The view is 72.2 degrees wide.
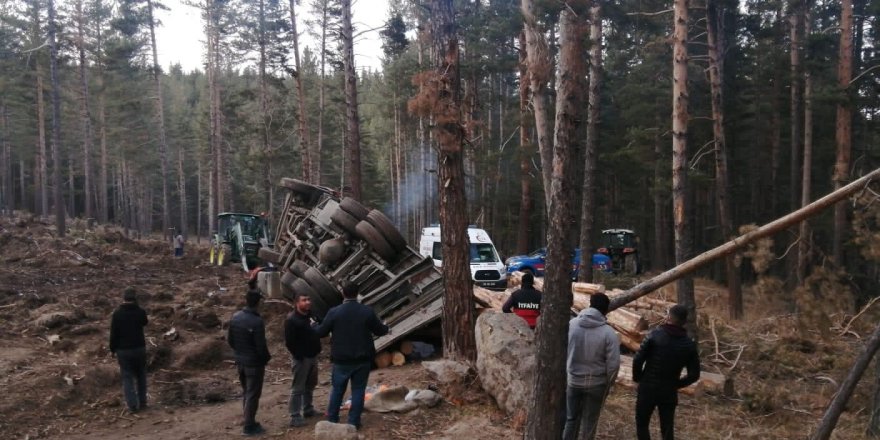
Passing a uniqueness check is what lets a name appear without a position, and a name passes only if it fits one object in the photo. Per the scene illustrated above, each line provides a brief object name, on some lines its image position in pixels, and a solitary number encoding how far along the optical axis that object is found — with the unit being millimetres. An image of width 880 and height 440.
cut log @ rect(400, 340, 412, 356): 10500
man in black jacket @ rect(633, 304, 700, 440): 5910
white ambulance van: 18453
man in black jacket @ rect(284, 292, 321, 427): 7352
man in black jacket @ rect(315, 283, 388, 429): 6742
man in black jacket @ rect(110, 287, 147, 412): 8109
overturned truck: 11258
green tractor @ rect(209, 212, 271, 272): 22969
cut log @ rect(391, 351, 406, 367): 10242
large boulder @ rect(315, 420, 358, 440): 6500
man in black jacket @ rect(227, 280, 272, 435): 7109
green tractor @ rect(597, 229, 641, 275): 28359
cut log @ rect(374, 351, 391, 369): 10266
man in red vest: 9078
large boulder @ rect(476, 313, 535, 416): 7277
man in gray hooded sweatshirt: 5832
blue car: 21969
